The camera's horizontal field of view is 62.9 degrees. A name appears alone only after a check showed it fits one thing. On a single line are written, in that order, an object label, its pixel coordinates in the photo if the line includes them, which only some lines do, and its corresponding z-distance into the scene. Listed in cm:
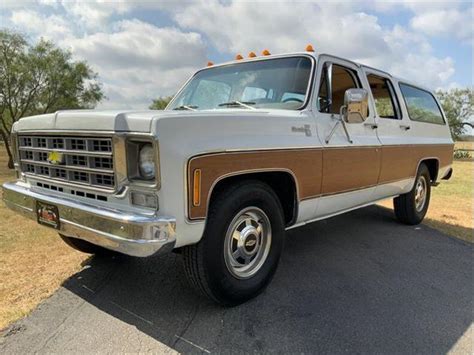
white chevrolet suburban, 242
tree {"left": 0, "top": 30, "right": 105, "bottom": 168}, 1909
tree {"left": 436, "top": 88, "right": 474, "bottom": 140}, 3378
